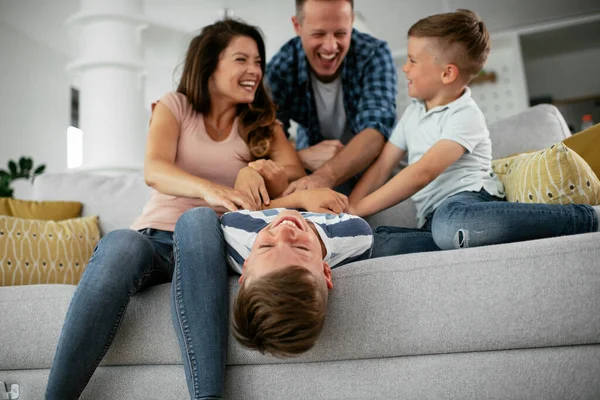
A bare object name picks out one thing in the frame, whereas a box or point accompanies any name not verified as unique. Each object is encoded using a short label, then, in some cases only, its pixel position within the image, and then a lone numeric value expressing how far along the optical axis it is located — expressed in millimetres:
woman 1187
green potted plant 2707
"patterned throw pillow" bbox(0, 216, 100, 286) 1873
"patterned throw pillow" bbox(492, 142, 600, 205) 1477
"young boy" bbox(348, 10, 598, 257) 1364
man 2029
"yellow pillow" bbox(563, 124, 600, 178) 1667
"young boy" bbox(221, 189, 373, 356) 1067
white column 4164
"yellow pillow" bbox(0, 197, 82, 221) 2178
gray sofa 1077
